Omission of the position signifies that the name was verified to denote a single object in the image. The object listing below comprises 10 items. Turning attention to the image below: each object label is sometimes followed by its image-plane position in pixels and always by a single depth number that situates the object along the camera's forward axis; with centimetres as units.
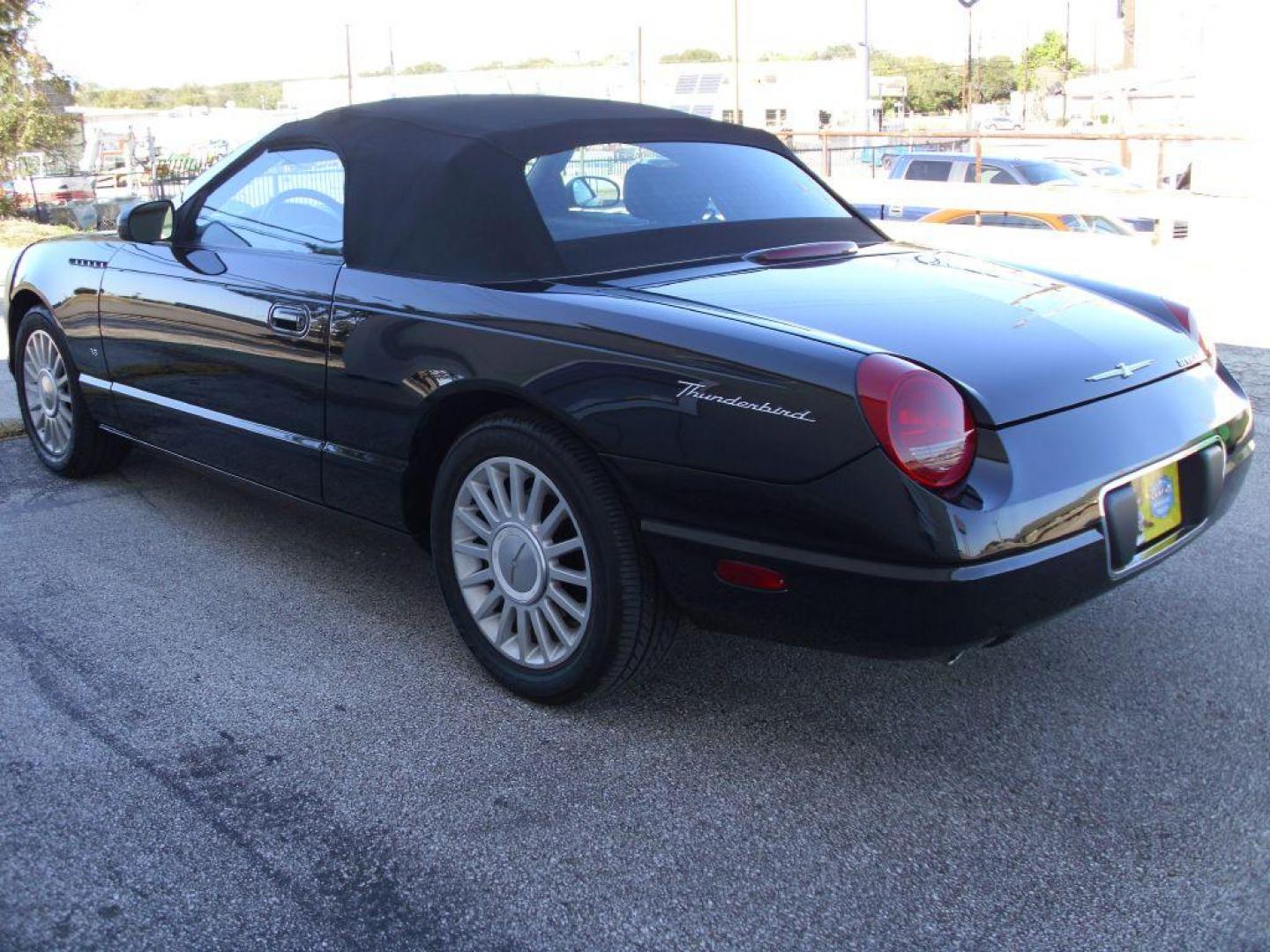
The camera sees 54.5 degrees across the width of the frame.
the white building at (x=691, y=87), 4194
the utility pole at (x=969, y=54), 4143
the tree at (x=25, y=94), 1814
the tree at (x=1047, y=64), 7819
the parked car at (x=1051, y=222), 1280
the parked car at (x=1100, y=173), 1374
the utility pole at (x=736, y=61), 1939
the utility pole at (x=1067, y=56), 7656
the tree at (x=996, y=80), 10105
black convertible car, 256
